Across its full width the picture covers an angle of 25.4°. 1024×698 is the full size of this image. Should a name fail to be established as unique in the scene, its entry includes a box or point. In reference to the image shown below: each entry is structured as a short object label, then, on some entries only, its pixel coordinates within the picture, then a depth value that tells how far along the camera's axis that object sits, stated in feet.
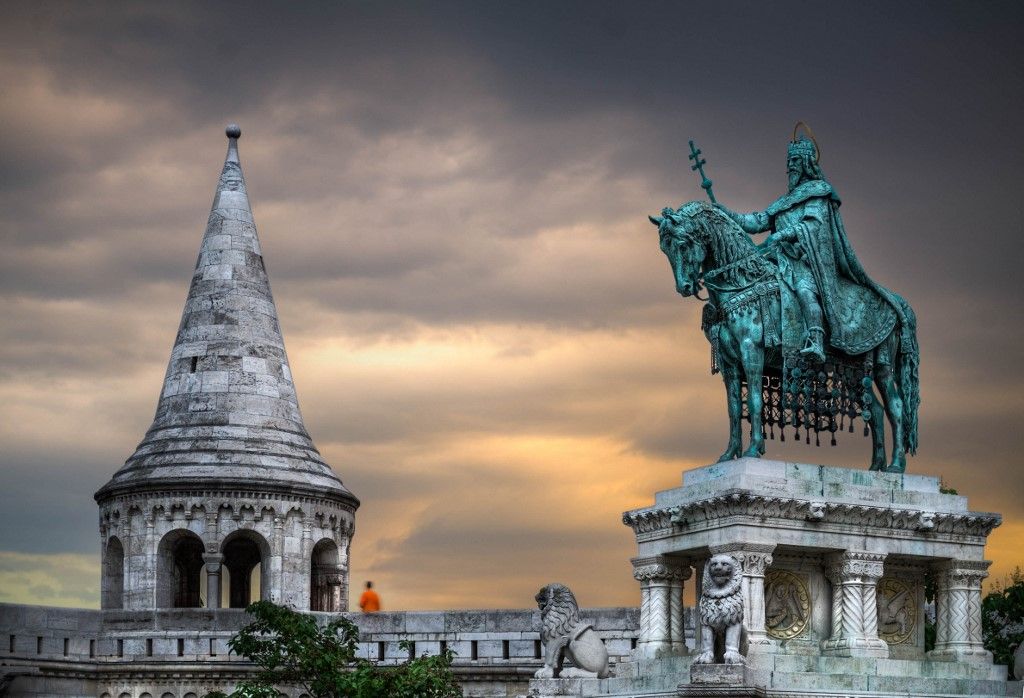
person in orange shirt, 147.33
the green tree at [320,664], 113.70
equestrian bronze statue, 88.99
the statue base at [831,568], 84.79
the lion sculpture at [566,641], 91.50
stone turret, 148.36
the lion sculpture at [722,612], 81.30
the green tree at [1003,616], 121.73
